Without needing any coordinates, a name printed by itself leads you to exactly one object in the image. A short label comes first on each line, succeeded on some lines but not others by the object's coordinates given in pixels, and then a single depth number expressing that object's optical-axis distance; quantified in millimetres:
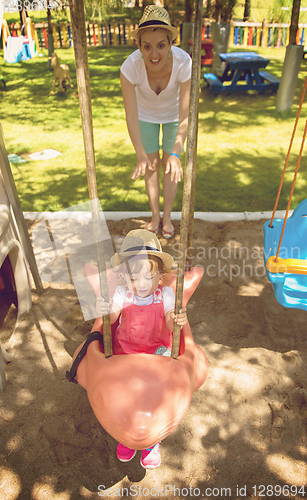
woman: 2330
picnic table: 7285
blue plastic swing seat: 2201
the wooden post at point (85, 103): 1296
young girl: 1909
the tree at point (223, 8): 7914
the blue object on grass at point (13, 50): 11281
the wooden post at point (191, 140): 1281
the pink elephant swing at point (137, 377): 1349
